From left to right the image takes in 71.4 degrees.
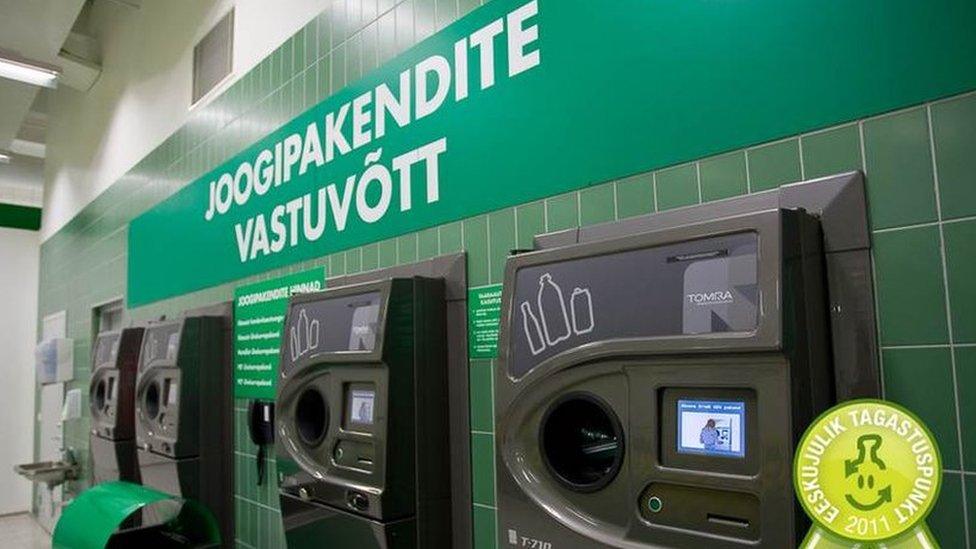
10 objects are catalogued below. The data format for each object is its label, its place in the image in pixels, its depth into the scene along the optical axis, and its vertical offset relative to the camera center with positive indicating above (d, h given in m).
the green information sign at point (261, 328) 2.93 +0.15
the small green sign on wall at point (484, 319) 1.90 +0.09
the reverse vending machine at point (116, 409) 3.85 -0.25
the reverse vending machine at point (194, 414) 3.21 -0.25
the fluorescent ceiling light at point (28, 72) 5.04 +2.24
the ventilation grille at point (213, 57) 3.74 +1.74
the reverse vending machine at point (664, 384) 1.03 -0.06
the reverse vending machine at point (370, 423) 1.82 -0.19
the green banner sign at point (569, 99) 1.21 +0.59
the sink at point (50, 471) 5.86 -0.90
